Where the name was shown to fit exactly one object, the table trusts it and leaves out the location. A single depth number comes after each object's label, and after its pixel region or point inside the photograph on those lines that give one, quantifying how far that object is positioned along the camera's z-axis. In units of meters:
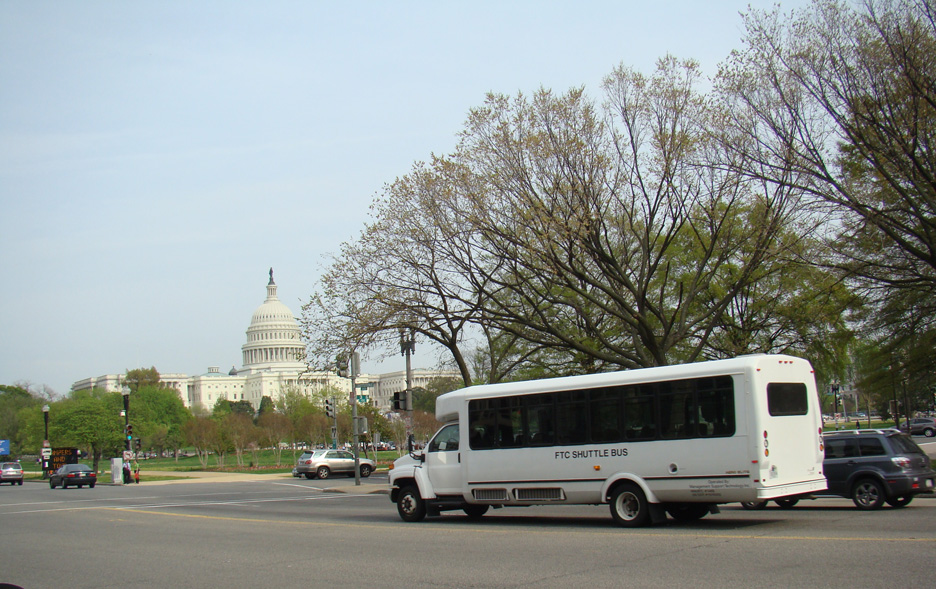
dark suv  15.34
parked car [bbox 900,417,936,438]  58.81
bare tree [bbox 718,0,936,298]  21.09
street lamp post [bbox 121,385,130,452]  49.44
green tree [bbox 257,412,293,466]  68.94
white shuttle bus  12.57
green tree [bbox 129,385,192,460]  99.60
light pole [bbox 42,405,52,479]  60.84
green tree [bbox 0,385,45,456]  111.19
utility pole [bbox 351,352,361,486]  32.03
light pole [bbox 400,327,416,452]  31.50
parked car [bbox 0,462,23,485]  53.75
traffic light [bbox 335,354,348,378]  30.14
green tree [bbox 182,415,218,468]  69.25
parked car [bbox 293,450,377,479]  42.97
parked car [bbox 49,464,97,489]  44.50
